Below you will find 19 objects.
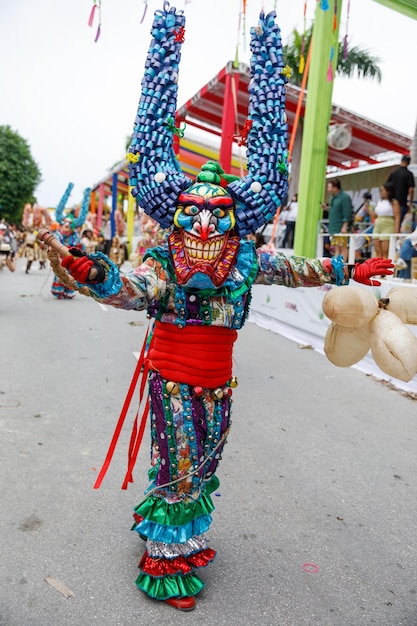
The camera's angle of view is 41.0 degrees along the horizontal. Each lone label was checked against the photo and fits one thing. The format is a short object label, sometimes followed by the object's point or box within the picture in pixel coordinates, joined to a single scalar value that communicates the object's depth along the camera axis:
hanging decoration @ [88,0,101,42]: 3.07
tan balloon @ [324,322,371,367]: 2.35
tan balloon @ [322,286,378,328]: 2.20
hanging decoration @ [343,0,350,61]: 5.35
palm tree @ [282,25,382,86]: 18.59
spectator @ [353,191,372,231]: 11.15
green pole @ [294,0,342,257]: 9.14
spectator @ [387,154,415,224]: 8.15
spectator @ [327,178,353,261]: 9.15
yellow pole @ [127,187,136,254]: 28.45
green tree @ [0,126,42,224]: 39.47
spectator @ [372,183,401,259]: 8.30
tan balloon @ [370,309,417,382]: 2.08
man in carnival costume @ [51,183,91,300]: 11.38
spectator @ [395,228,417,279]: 7.43
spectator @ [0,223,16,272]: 7.66
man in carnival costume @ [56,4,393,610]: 2.31
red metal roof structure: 10.88
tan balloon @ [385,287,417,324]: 2.26
